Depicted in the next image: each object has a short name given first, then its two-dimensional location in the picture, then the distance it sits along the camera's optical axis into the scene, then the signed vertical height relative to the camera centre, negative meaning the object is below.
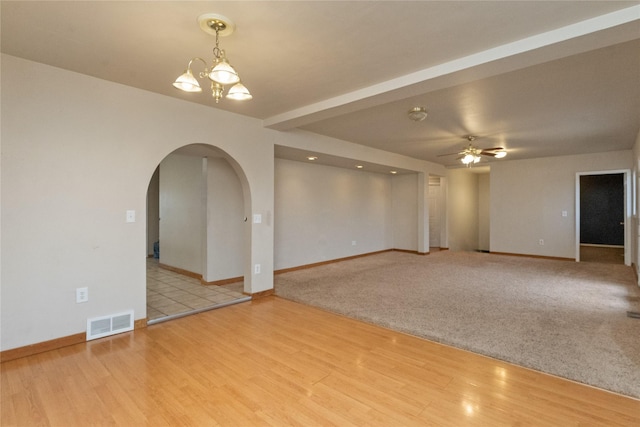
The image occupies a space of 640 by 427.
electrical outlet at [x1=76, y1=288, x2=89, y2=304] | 2.96 -0.77
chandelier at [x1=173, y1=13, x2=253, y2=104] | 1.99 +0.92
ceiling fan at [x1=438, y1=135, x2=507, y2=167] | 5.31 +1.10
